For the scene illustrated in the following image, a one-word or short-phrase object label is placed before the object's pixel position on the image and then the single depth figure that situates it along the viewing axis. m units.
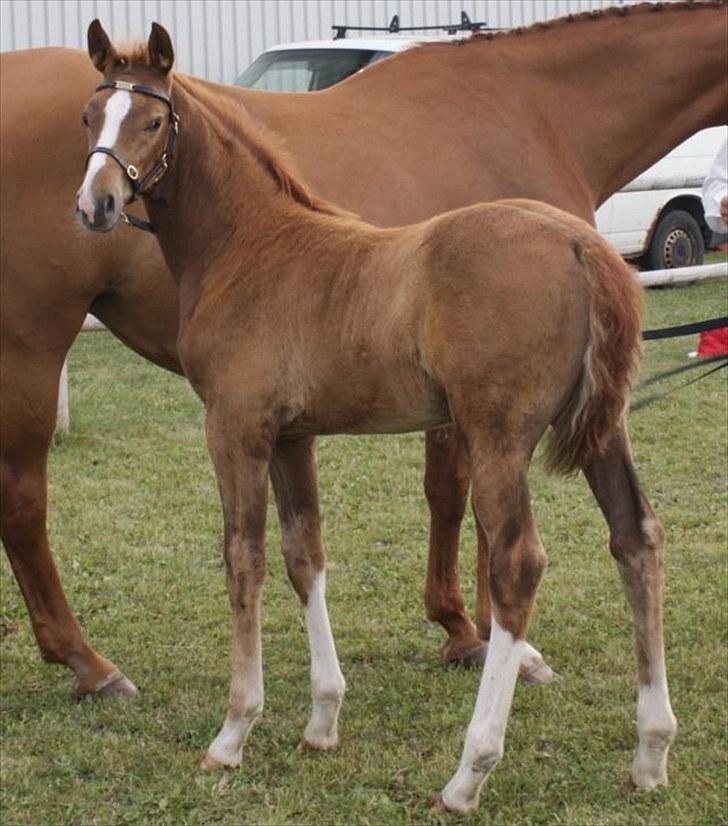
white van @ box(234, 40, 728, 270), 11.59
